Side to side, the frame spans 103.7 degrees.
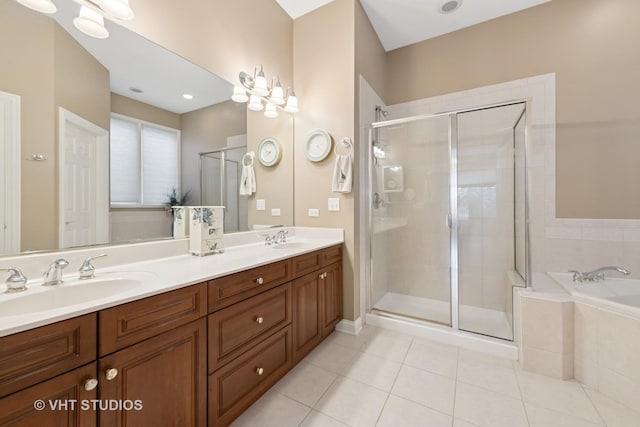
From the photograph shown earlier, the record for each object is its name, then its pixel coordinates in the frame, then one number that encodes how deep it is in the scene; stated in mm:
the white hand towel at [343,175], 2227
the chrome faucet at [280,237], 2195
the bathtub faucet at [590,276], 1920
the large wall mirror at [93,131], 1016
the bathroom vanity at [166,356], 696
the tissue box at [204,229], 1594
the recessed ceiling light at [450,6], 2369
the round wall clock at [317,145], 2348
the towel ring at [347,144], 2266
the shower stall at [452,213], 2254
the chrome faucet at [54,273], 1010
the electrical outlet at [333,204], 2323
